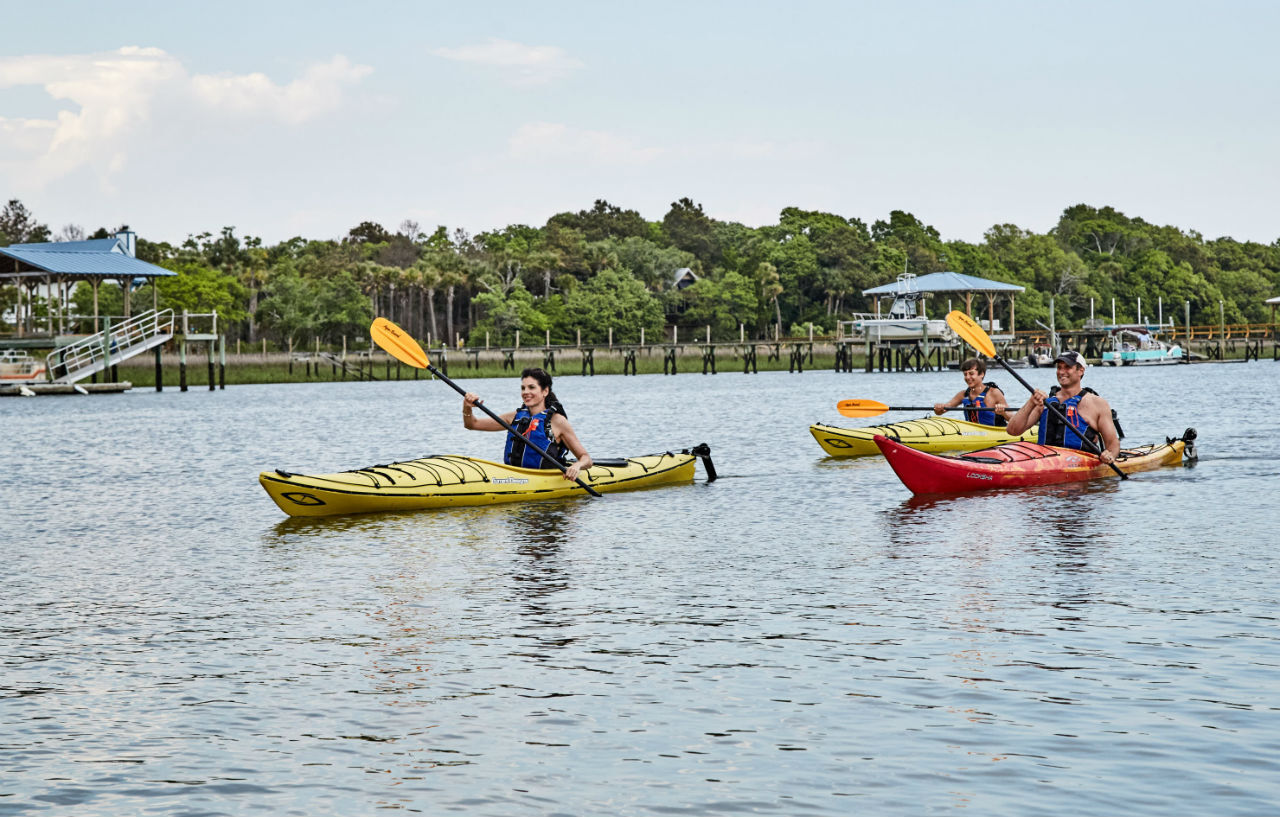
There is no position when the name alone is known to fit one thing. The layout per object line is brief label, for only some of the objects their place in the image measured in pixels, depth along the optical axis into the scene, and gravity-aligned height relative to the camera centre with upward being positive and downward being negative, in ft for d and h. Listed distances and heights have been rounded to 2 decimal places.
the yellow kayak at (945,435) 67.00 -3.39
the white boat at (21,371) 180.96 +2.71
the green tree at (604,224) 365.61 +40.13
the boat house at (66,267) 172.96 +15.71
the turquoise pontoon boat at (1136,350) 307.58 +1.92
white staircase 179.73 +5.35
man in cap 55.72 -2.42
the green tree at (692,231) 375.59 +38.59
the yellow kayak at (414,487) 49.01 -3.89
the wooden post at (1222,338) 327.47 +4.33
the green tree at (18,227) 295.89 +35.20
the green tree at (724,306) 317.22 +15.05
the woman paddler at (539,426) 50.37 -1.84
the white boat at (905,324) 273.95 +8.36
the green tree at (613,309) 298.35 +14.07
